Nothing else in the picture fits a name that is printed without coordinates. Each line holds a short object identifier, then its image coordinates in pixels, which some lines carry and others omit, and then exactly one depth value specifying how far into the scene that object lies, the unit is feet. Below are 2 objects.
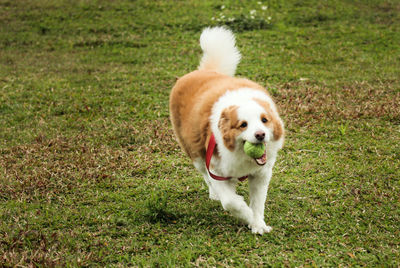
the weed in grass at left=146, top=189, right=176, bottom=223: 29.71
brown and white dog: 24.62
